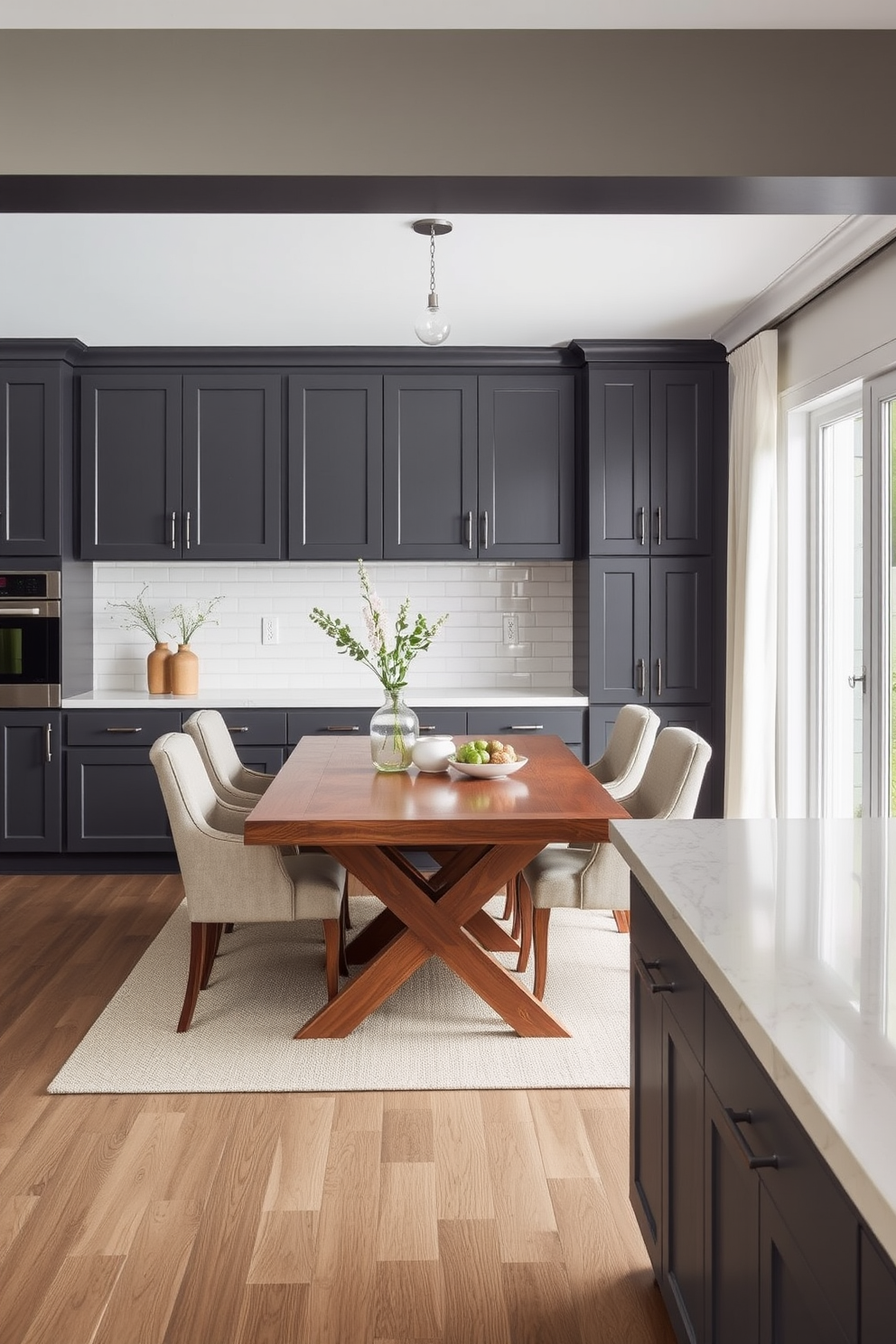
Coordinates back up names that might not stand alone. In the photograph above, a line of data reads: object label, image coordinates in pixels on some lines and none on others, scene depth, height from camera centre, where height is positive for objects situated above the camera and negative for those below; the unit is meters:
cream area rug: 2.98 -1.06
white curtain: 4.73 +0.47
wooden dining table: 2.95 -0.42
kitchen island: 0.99 -0.43
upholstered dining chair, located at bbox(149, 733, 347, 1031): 3.21 -0.60
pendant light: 3.36 +1.11
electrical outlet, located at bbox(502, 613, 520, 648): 5.90 +0.29
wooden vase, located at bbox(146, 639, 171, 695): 5.61 +0.06
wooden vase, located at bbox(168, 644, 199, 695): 5.55 +0.04
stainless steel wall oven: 5.25 +0.20
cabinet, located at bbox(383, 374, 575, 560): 5.43 +1.08
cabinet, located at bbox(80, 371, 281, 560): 5.40 +1.08
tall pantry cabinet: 5.29 +0.72
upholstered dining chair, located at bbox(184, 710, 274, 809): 4.16 -0.33
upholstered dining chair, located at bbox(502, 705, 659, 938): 4.03 -0.28
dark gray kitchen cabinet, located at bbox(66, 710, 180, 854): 5.26 -0.46
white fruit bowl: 3.58 -0.29
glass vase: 3.72 -0.19
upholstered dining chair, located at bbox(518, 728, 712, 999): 3.36 -0.59
